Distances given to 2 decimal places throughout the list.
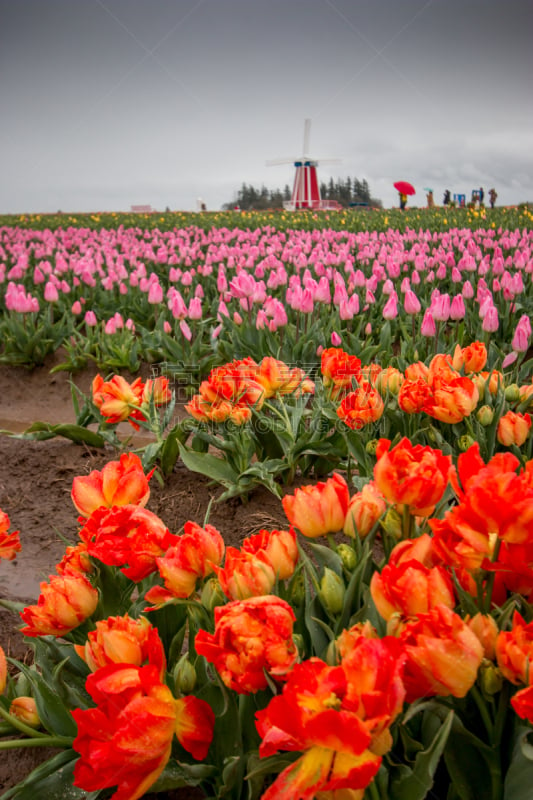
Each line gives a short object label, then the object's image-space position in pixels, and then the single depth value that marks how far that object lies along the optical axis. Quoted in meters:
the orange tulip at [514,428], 1.64
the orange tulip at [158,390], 2.25
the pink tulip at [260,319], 3.44
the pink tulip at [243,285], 3.62
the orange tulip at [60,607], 0.97
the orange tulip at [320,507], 0.96
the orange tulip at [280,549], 0.93
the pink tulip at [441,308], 3.04
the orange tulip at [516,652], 0.67
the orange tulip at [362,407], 1.80
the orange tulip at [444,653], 0.64
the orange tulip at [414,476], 0.87
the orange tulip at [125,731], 0.70
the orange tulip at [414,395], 1.71
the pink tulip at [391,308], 3.33
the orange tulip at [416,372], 1.81
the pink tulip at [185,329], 3.61
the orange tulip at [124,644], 0.82
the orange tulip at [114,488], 1.11
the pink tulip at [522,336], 2.59
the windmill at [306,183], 32.22
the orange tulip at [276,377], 1.99
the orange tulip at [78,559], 1.10
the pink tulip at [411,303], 3.28
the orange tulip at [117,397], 2.05
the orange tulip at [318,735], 0.59
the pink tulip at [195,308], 3.62
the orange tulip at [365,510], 0.96
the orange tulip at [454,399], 1.59
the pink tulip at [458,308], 3.05
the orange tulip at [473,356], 2.10
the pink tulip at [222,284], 4.40
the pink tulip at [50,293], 4.85
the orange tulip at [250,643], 0.72
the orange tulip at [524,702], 0.62
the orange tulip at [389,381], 2.12
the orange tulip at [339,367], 2.14
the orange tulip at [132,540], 0.97
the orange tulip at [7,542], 1.21
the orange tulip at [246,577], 0.85
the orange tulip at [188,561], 0.92
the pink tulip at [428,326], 2.95
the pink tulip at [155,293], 4.27
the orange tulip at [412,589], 0.71
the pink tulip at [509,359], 2.73
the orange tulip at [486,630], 0.73
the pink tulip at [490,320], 2.85
